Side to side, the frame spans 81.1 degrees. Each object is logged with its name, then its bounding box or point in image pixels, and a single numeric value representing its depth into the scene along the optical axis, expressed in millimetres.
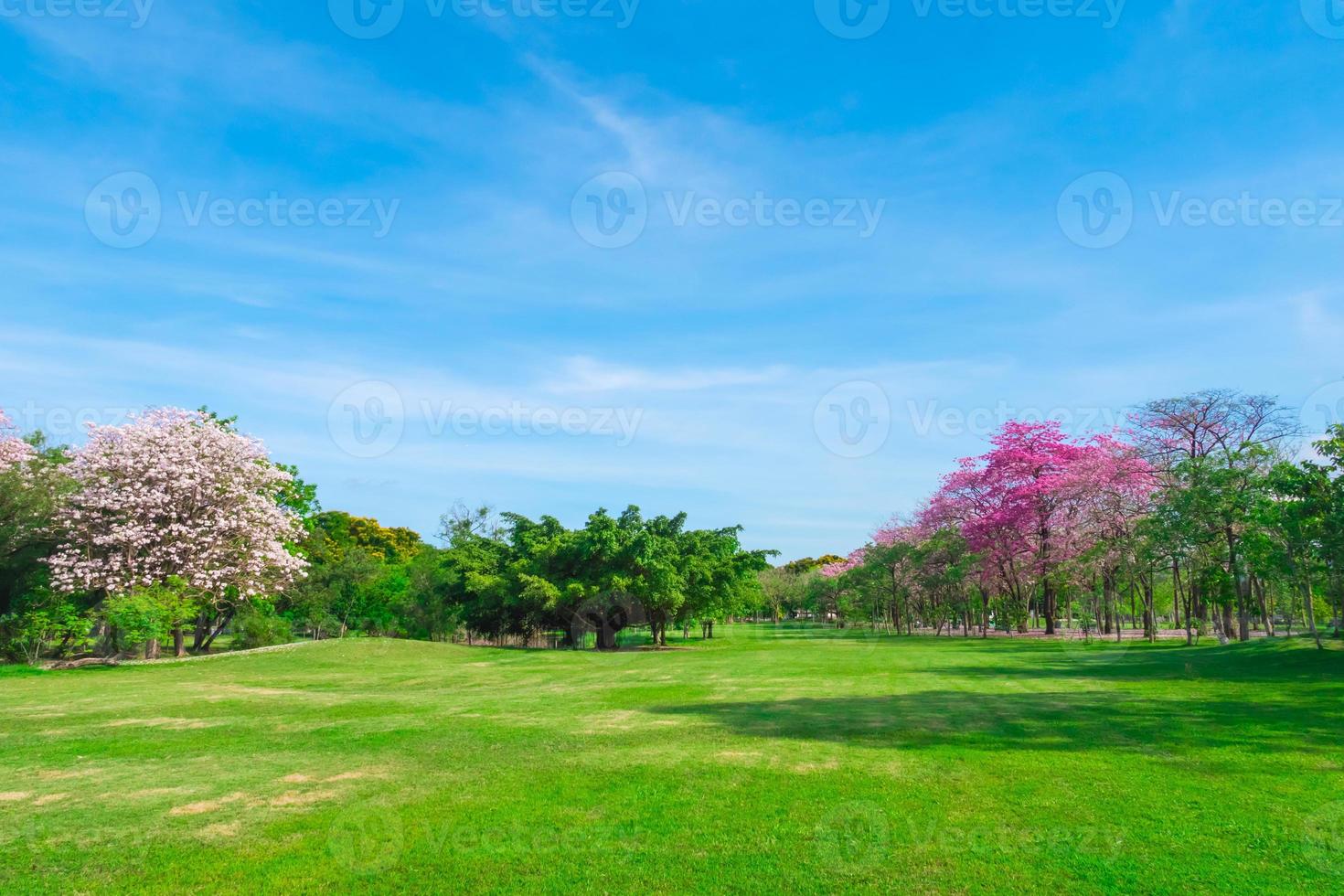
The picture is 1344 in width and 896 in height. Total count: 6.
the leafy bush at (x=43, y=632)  25312
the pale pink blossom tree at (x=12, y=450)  26266
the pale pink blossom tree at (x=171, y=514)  26641
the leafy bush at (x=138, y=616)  24750
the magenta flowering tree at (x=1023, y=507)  43562
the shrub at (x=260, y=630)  34688
